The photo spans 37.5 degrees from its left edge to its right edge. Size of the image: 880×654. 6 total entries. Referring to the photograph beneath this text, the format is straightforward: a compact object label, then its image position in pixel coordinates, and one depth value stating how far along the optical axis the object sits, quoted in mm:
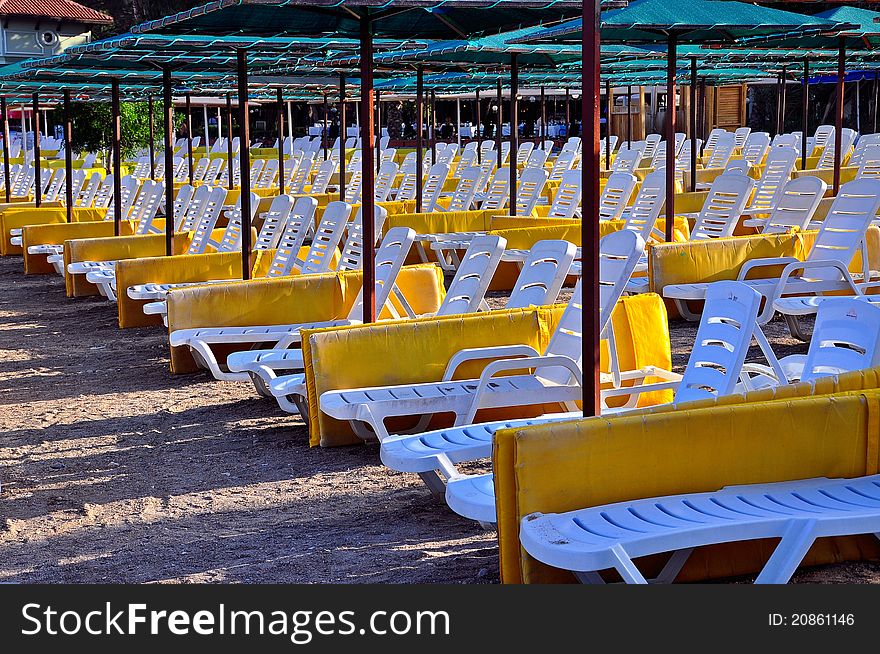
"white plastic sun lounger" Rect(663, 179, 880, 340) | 7328
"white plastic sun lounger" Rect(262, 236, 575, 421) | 5988
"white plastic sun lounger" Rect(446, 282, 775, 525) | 4621
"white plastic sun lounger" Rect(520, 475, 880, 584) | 3242
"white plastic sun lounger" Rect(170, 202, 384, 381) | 6840
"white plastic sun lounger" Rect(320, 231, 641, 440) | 5164
